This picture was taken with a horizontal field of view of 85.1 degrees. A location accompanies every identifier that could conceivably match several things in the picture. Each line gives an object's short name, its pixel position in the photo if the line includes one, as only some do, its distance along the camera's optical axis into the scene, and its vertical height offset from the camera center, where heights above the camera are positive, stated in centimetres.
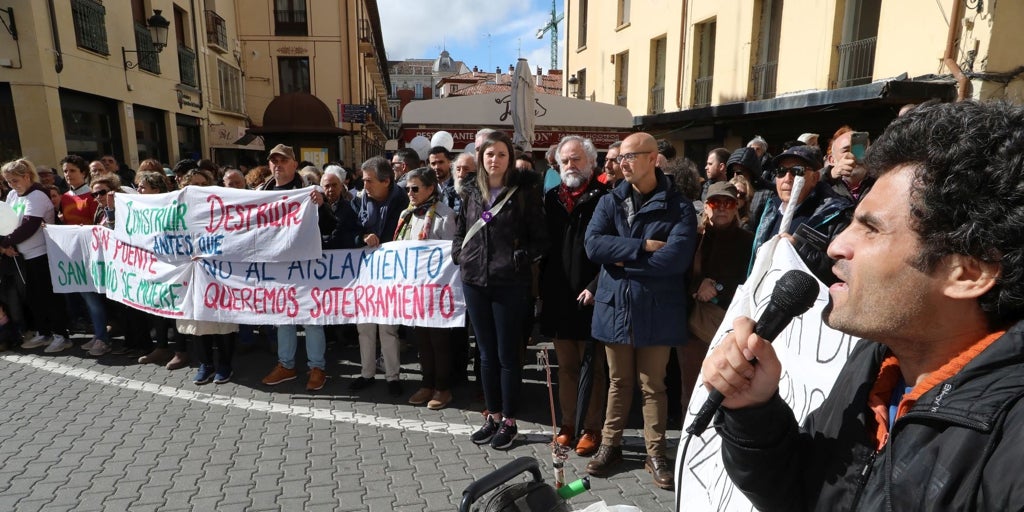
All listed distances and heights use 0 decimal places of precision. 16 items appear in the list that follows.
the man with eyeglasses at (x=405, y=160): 627 +3
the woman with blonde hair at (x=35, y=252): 588 -95
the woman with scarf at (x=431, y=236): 467 -61
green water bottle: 201 -117
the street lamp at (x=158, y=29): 1264 +302
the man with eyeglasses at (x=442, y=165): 628 -2
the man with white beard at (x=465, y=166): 445 -2
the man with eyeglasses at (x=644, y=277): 330 -68
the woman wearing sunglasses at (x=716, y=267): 365 -67
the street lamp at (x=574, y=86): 2339 +326
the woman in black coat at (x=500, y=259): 385 -65
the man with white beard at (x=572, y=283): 384 -82
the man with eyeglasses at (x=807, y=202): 302 -21
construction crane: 5152 +1237
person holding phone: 354 +1
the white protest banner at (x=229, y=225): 497 -56
